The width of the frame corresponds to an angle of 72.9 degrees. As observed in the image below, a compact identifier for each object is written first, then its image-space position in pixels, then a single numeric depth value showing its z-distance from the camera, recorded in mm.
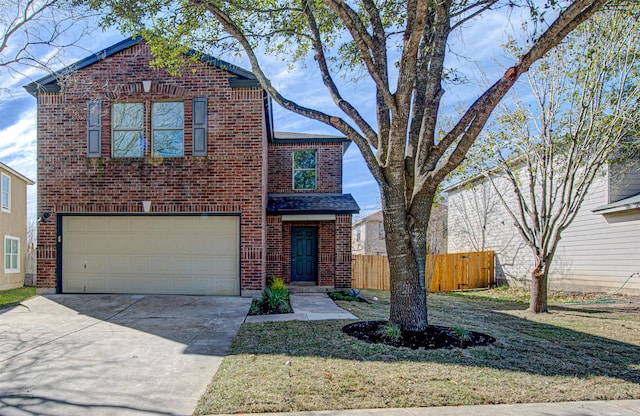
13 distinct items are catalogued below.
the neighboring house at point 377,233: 26062
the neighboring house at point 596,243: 12391
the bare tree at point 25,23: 8031
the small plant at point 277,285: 11045
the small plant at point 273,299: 9352
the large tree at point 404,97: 6090
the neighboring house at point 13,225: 17844
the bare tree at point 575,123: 9023
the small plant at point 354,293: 12203
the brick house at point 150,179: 11625
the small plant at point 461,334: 6379
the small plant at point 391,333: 6293
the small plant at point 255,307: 9156
